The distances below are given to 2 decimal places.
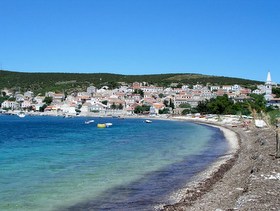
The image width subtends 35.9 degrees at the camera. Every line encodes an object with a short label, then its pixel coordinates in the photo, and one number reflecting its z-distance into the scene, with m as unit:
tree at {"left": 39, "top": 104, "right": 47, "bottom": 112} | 150.60
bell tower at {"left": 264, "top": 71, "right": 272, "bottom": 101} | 131.12
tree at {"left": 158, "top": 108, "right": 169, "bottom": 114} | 131.56
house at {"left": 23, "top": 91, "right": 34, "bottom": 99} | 166.62
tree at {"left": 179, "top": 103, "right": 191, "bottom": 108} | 132.62
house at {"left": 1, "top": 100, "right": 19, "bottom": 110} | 160.38
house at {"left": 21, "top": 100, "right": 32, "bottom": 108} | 156.32
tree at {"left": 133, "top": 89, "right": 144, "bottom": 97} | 166.62
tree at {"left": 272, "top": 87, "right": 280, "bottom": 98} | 145.62
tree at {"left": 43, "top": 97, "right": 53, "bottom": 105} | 154.38
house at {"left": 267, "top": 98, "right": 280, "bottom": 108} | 117.36
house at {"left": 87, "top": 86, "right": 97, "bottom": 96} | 173.00
